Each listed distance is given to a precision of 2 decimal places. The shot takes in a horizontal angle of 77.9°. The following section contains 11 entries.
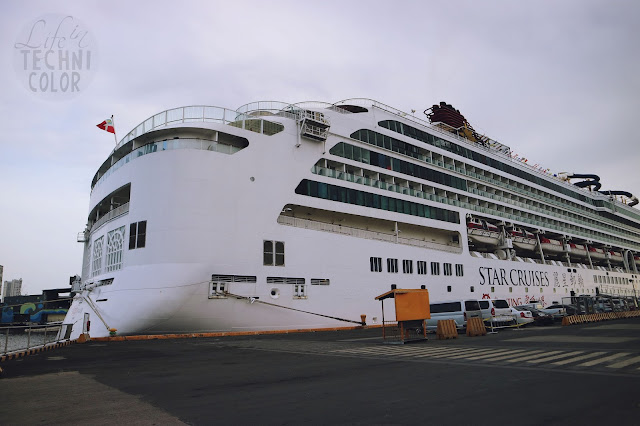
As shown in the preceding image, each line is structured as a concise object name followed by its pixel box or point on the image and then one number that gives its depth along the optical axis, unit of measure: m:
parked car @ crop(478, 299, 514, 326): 21.37
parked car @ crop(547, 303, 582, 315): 28.89
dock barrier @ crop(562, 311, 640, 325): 24.80
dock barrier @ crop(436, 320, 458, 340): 17.44
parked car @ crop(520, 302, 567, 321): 26.95
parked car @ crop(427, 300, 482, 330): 21.27
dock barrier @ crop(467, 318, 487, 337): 18.62
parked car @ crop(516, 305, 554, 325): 26.15
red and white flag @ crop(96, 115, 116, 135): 25.03
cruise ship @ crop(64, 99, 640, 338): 20.05
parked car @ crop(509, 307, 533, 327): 23.69
